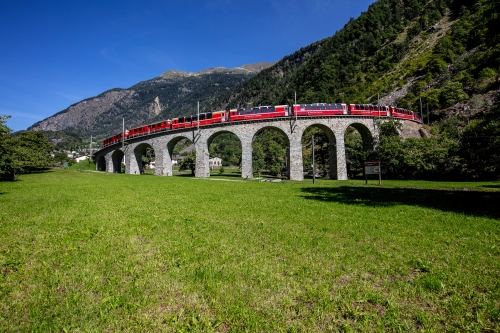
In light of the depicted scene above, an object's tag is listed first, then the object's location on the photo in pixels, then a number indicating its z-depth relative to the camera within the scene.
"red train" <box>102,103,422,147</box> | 36.00
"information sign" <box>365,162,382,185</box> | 22.99
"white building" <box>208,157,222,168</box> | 117.62
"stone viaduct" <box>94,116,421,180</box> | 35.78
